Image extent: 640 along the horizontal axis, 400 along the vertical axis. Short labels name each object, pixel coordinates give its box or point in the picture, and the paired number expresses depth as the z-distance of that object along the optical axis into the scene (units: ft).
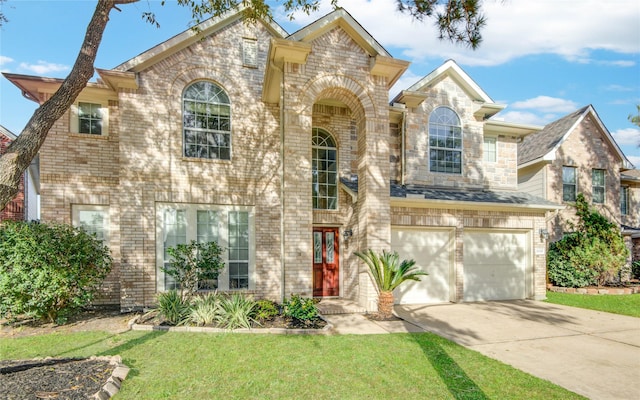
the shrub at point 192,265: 25.93
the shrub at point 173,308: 22.89
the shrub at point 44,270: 21.99
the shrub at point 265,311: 23.16
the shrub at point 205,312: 22.50
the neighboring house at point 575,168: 47.50
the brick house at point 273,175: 27.76
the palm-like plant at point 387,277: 25.41
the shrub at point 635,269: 50.67
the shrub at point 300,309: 22.98
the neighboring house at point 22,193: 46.30
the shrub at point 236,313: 21.83
